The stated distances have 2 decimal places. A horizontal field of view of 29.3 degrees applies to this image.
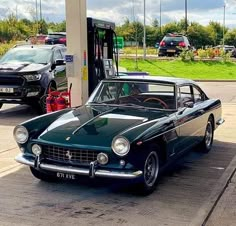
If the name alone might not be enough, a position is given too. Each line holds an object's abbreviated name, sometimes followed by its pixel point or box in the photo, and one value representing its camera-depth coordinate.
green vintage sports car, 4.99
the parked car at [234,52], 36.50
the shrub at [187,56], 25.43
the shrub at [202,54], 27.97
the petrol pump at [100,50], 10.31
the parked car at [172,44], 29.64
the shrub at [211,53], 27.98
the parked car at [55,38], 28.86
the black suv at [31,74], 10.86
